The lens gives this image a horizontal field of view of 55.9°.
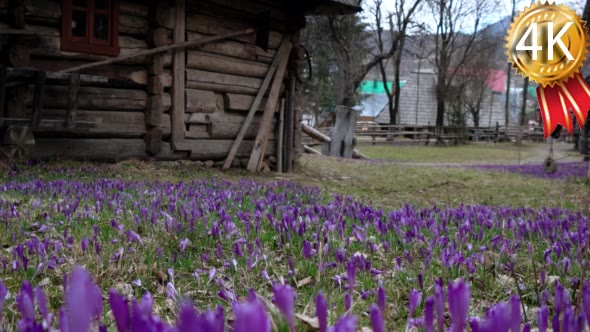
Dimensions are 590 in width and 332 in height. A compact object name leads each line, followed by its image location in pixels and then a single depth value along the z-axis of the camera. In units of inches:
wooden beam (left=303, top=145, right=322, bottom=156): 988.6
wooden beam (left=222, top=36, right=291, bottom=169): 482.9
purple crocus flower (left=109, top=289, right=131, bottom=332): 30.0
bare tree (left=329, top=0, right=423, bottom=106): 1346.0
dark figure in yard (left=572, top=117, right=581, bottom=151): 1443.8
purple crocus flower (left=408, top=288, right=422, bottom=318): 48.7
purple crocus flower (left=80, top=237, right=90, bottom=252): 99.6
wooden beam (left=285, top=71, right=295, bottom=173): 532.1
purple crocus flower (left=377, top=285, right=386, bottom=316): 45.3
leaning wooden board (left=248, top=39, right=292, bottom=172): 500.7
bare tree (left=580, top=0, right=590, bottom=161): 981.8
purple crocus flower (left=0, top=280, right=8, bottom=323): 40.0
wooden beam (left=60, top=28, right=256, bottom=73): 371.6
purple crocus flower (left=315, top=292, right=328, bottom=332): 33.7
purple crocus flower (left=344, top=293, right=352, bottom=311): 47.5
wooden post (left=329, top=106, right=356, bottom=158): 952.9
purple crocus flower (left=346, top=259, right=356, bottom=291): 54.9
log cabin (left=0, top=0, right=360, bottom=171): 348.5
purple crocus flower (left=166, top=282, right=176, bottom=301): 77.1
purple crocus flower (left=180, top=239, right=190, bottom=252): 116.0
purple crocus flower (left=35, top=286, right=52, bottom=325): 36.3
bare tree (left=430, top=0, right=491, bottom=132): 1822.1
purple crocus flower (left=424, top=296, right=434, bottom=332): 34.2
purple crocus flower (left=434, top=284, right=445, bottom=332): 36.2
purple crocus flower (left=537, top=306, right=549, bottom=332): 39.4
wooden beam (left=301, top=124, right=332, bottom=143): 828.3
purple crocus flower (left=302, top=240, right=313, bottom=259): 96.9
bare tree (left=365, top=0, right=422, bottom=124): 1402.6
